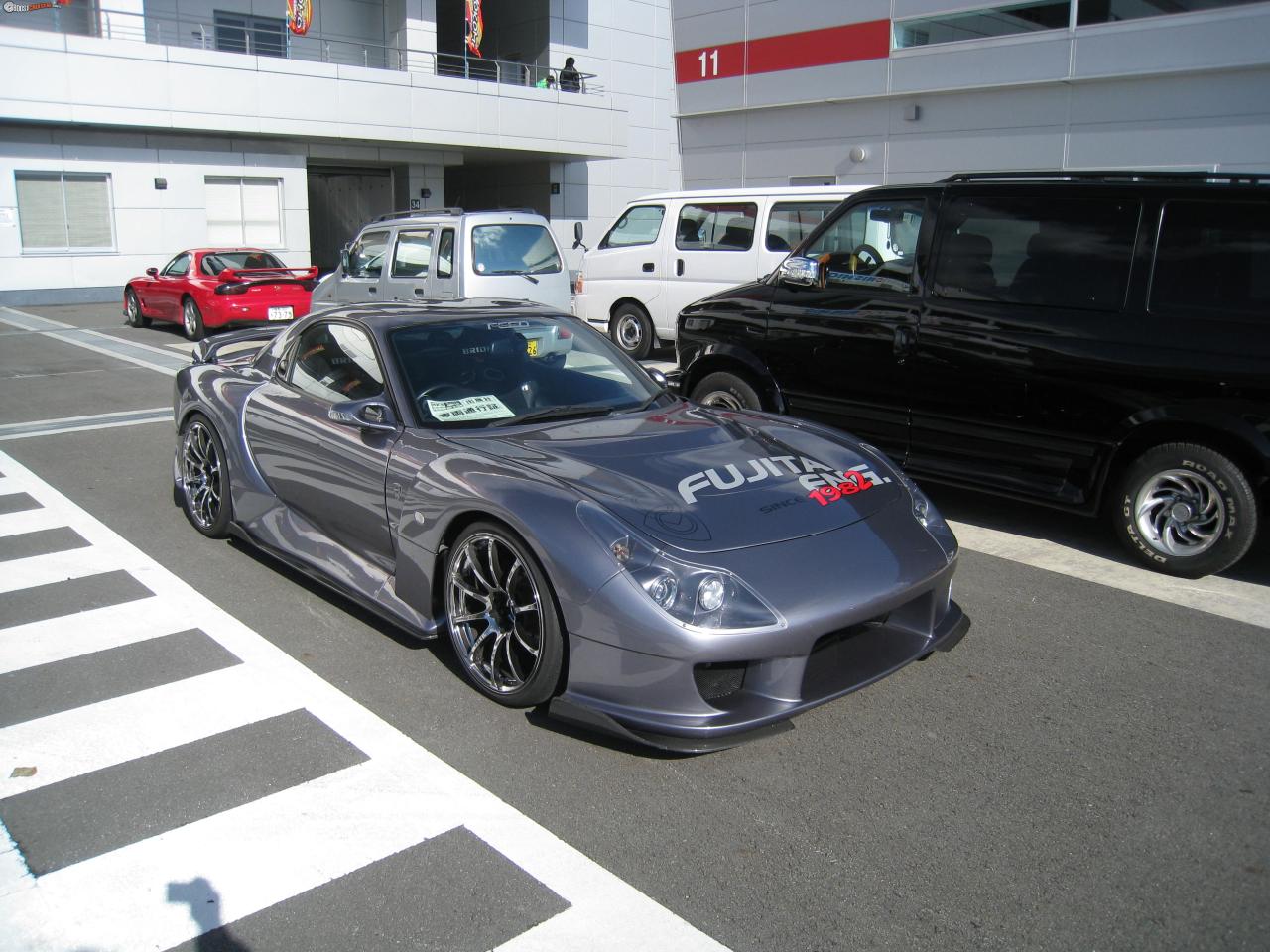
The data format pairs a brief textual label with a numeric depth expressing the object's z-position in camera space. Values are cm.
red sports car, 1598
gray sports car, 343
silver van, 1230
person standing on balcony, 3186
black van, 533
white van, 1155
